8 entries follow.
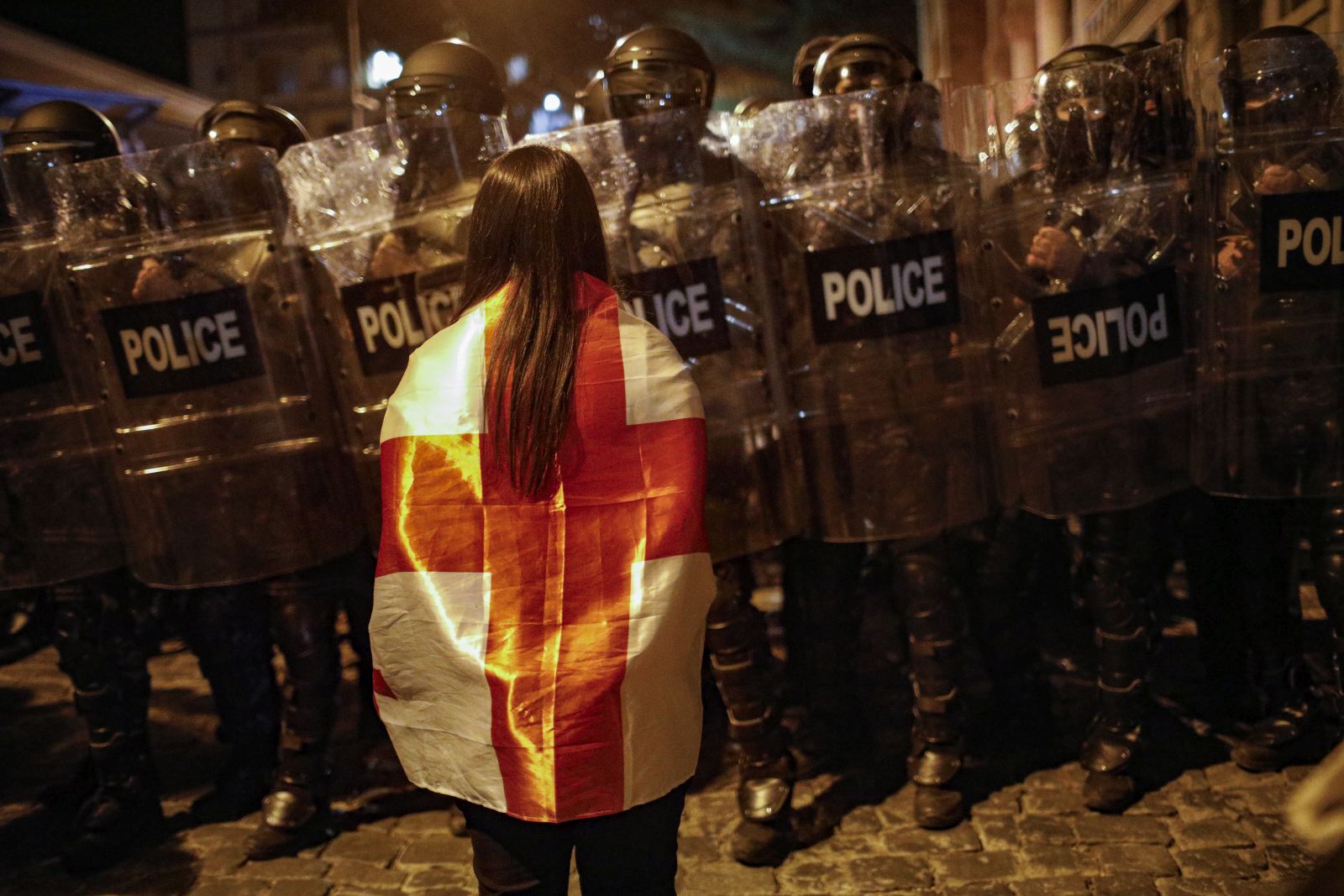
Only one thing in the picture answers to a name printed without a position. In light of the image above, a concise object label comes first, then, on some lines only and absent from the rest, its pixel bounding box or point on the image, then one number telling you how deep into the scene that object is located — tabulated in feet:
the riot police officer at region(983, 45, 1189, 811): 9.80
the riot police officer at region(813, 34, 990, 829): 9.98
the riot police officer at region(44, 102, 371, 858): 10.71
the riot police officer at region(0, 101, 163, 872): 11.28
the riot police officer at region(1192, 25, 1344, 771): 9.61
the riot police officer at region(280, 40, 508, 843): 10.52
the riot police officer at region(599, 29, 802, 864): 10.21
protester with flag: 5.81
